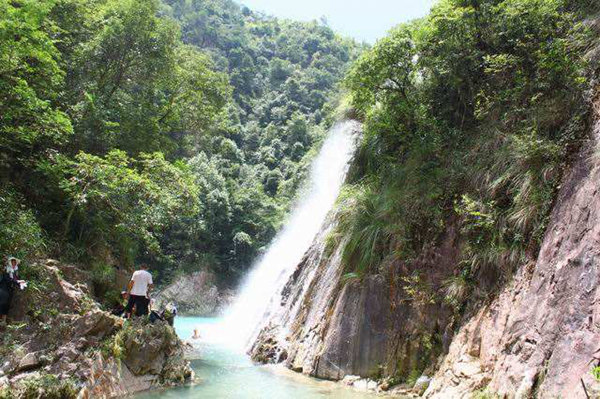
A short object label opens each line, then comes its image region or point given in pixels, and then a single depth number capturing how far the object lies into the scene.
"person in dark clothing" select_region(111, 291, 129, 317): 9.80
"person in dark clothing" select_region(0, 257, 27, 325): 8.04
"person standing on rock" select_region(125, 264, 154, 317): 9.45
